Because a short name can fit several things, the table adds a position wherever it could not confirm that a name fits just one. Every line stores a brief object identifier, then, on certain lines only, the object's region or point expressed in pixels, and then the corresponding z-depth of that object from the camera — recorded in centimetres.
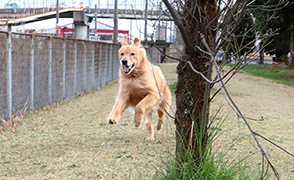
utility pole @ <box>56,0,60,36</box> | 4000
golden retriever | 612
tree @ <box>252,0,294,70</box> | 2328
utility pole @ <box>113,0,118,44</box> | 2867
